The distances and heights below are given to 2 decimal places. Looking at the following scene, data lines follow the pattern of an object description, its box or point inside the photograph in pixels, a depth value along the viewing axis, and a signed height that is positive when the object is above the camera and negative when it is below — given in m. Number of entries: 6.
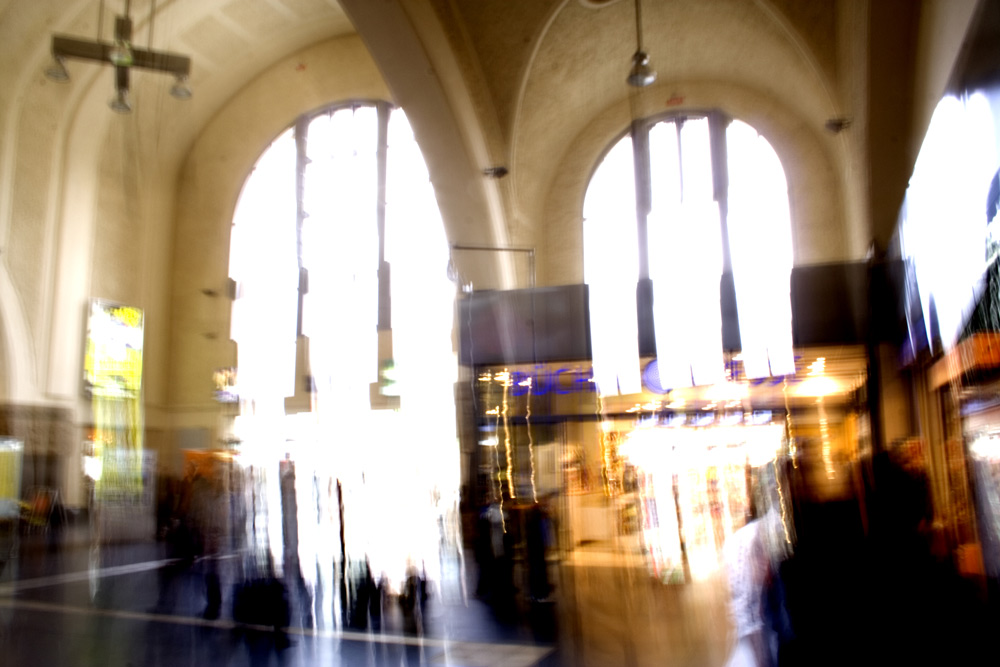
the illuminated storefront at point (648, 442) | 7.17 -0.13
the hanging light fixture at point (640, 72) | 7.27 +3.59
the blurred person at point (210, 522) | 4.98 -0.46
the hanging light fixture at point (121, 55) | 9.48 +5.43
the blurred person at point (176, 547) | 5.13 -0.90
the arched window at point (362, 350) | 9.32 +1.46
